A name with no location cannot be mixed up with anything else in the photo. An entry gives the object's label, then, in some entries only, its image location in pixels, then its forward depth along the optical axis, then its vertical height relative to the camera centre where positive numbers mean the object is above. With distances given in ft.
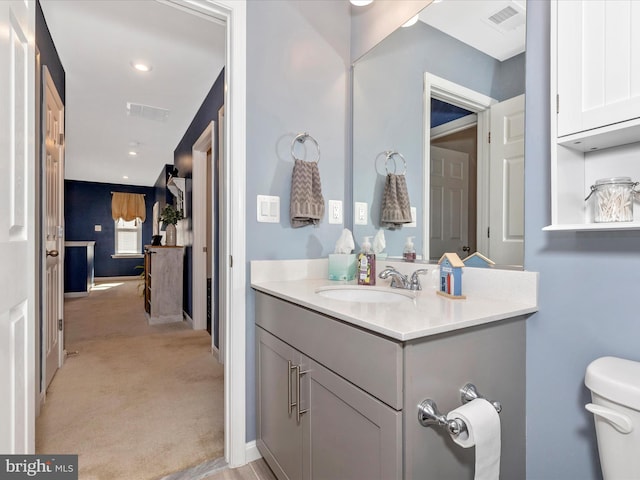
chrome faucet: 4.44 -0.58
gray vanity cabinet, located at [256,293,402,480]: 2.68 -1.76
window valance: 26.96 +2.45
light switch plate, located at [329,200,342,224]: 5.98 +0.46
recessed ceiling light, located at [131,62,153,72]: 8.82 +4.56
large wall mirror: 3.76 +1.53
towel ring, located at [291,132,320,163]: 5.53 +1.64
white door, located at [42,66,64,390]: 6.97 +0.21
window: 28.04 -0.07
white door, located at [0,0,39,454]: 2.59 +0.08
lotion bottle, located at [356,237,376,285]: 4.94 -0.49
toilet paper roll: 2.45 -1.48
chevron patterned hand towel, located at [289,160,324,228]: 5.27 +0.68
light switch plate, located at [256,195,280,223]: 5.24 +0.45
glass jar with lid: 2.80 +0.32
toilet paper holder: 2.45 -1.37
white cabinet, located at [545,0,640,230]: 2.61 +1.12
